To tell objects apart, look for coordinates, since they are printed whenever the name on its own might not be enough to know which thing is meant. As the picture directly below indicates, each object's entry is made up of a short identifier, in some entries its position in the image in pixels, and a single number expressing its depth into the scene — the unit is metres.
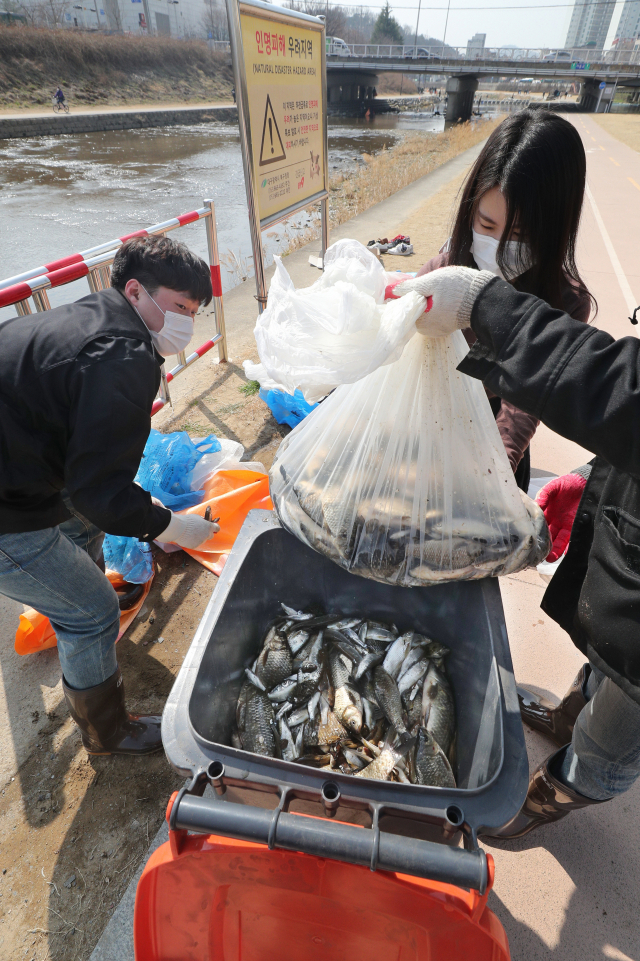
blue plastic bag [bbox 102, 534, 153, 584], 2.47
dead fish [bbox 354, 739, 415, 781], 1.31
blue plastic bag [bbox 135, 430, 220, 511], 2.86
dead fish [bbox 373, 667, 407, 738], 1.46
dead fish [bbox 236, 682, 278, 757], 1.37
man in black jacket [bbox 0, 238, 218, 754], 1.35
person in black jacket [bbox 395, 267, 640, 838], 0.87
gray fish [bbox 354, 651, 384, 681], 1.55
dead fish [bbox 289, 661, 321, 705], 1.54
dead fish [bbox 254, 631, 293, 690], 1.55
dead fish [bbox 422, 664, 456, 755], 1.42
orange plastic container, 0.89
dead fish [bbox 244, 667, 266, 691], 1.51
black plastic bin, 0.84
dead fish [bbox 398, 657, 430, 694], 1.51
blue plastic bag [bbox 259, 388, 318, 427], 3.62
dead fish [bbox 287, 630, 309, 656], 1.61
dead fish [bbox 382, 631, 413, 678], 1.55
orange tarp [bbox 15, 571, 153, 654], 2.14
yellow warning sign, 3.33
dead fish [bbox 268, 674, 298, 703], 1.53
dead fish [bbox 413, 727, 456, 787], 1.28
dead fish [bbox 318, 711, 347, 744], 1.43
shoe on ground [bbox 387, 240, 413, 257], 6.87
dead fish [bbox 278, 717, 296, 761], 1.40
